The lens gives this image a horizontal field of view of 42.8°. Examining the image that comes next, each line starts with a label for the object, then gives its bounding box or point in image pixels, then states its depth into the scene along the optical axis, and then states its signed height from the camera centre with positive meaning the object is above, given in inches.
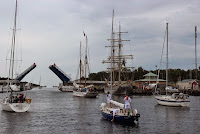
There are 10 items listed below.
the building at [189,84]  3405.5 -20.0
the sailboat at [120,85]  3216.0 -37.3
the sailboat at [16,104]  1270.8 -115.8
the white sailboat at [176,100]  1635.1 -115.0
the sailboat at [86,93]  2586.1 -114.7
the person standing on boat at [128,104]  961.5 -82.5
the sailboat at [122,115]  938.7 -126.3
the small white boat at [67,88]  4672.7 -122.1
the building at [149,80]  4514.8 +40.4
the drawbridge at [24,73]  3647.9 +109.4
